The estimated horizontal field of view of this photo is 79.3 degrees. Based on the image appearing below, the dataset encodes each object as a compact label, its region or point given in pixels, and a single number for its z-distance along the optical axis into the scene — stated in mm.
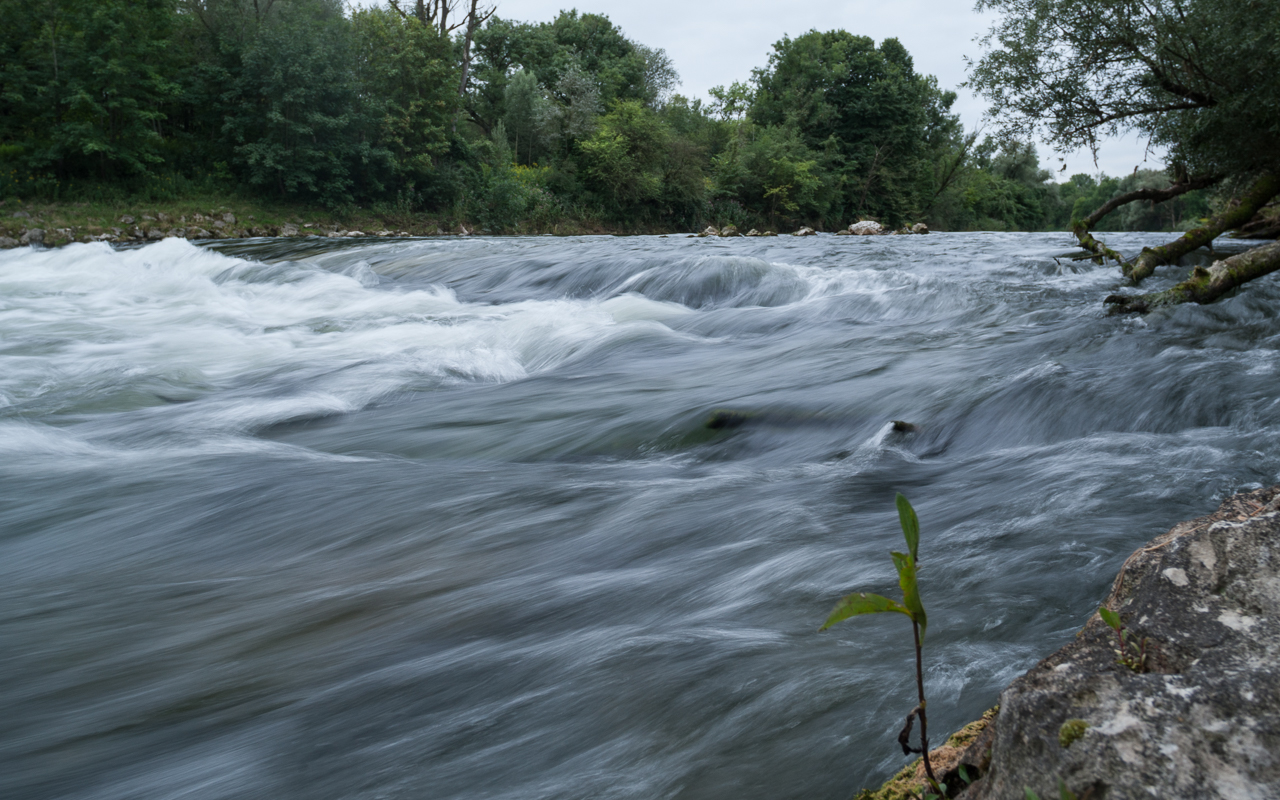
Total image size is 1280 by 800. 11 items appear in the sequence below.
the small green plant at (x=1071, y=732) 885
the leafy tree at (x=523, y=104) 38531
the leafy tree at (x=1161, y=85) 9422
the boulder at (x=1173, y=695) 824
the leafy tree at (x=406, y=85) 30078
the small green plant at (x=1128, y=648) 983
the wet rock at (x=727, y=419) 4531
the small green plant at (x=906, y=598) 943
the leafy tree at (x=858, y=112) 46531
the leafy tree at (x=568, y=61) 42719
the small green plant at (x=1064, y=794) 809
